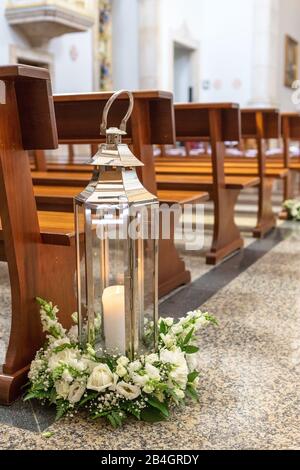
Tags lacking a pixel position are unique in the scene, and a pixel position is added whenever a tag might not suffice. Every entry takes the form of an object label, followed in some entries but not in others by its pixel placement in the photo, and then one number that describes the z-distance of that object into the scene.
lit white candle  1.66
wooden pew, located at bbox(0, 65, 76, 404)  1.67
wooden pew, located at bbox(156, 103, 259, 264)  3.45
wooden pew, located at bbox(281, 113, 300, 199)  5.11
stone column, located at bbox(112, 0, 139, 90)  11.08
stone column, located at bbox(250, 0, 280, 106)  12.09
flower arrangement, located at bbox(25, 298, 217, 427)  1.56
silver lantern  1.56
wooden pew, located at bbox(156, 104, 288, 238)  4.26
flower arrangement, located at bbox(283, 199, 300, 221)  5.09
